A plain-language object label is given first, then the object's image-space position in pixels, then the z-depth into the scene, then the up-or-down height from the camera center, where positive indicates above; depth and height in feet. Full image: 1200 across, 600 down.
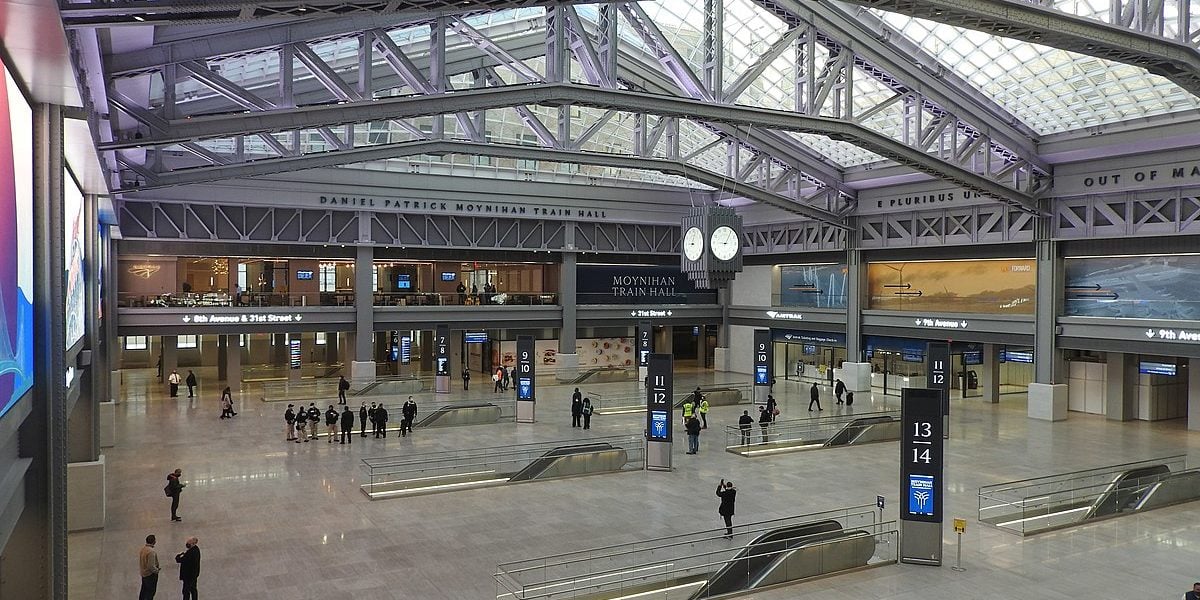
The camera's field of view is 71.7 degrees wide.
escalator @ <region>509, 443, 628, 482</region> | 74.59 -15.62
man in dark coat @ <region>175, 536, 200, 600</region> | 42.69 -14.28
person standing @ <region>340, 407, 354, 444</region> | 88.58 -14.35
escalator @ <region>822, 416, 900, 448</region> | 92.78 -15.77
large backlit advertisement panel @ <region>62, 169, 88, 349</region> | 49.06 +1.63
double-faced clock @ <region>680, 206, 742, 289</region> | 82.02 +4.54
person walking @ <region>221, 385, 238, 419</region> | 105.29 -14.71
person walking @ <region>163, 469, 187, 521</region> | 58.75 -14.07
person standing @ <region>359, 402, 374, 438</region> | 92.79 -14.40
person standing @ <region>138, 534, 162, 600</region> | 42.29 -14.39
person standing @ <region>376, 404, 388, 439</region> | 92.17 -14.57
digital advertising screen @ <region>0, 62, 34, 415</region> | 26.35 +1.56
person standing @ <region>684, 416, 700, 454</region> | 85.05 -14.72
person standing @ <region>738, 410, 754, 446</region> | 88.58 -14.42
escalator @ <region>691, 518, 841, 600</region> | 46.01 -15.15
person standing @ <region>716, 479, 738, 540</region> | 56.85 -14.22
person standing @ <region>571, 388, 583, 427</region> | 101.45 -14.30
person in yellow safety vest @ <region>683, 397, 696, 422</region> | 88.84 -12.71
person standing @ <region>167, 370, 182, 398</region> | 125.18 -14.00
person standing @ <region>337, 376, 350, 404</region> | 115.96 -13.68
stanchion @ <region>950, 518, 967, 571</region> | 49.99 -14.37
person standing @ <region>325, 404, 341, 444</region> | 90.17 -14.15
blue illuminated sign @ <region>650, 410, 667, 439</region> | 77.92 -12.58
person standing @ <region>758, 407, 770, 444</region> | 99.68 -15.19
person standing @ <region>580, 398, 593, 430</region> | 100.53 -14.66
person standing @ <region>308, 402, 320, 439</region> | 90.84 -14.18
